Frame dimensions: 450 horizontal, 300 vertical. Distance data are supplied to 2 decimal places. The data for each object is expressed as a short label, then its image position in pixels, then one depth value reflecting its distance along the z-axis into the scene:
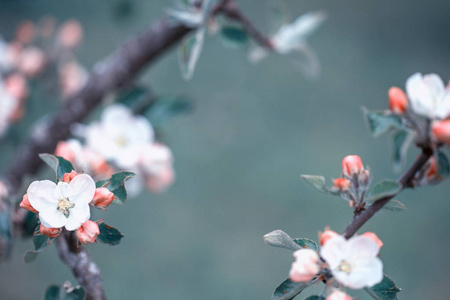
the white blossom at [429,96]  1.05
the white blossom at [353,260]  1.04
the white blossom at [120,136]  1.21
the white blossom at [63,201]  1.06
